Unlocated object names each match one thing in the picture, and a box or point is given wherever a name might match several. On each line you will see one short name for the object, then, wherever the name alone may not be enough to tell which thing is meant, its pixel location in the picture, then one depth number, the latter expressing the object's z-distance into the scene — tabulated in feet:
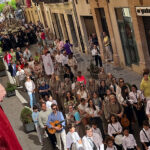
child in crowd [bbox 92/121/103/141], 36.52
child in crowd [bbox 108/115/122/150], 36.32
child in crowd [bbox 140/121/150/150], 32.68
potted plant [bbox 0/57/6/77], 99.50
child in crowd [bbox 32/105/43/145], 44.34
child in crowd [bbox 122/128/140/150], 33.47
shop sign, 57.82
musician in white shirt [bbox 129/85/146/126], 41.16
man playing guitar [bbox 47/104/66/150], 40.11
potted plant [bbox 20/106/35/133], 51.65
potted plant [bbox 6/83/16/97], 73.70
